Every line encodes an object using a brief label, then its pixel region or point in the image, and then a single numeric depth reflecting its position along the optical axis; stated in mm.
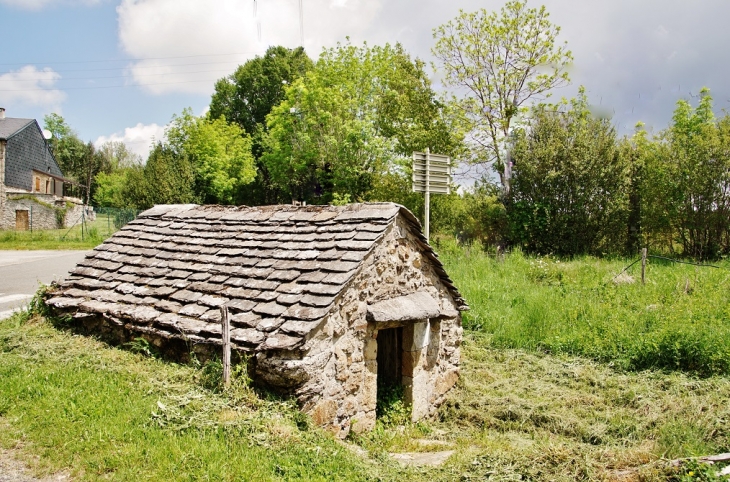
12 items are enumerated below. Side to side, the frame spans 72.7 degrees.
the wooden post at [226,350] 5301
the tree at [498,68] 21266
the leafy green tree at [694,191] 16875
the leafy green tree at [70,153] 56500
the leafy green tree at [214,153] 33969
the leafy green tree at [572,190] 18219
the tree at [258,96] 39594
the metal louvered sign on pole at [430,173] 12031
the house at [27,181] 31828
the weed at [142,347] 6297
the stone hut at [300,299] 5520
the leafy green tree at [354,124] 20984
